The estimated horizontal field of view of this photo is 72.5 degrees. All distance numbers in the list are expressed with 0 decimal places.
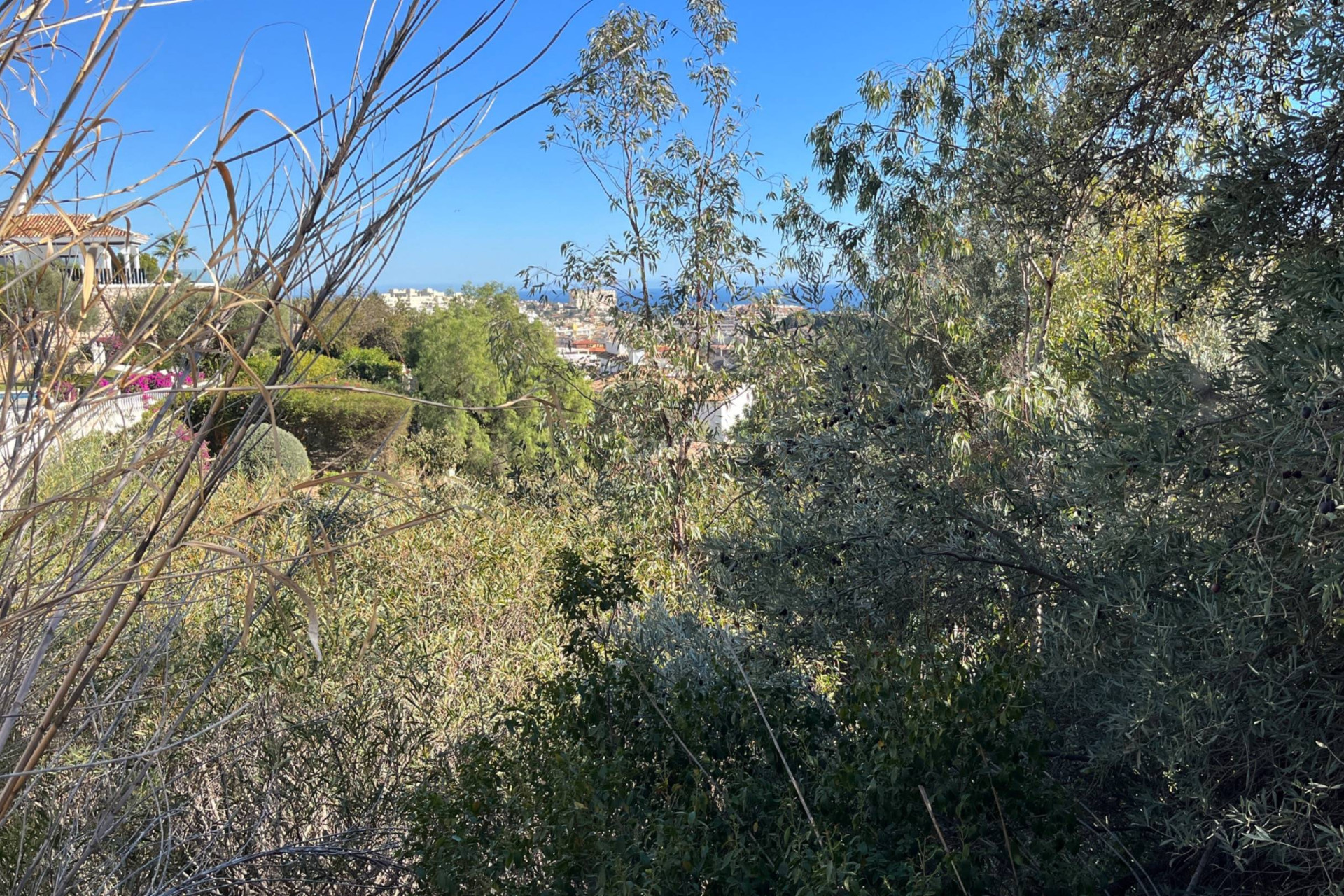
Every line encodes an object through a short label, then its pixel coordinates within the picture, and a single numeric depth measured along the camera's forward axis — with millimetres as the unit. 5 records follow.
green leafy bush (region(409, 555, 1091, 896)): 1608
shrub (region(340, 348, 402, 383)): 17812
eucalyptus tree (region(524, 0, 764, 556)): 6996
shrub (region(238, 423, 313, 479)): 8266
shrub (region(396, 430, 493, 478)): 11664
